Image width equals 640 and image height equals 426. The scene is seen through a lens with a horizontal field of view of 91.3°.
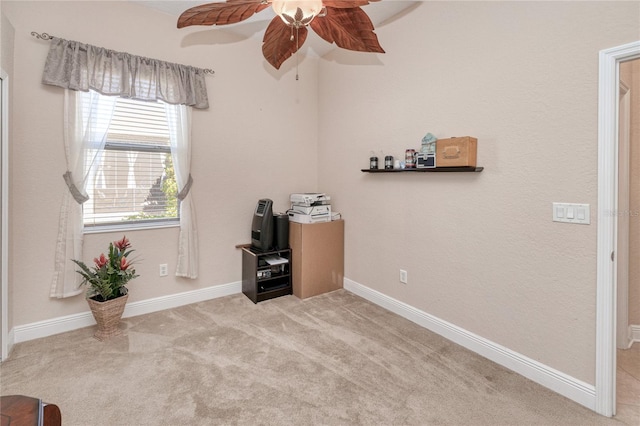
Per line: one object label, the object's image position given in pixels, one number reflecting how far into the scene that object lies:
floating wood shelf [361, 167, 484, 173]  2.28
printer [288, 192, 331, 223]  3.43
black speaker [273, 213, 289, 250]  3.47
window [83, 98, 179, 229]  2.79
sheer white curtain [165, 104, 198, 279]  3.04
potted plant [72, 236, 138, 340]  2.50
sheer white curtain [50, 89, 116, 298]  2.58
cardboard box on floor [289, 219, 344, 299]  3.40
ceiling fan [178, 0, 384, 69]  1.45
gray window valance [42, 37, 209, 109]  2.50
